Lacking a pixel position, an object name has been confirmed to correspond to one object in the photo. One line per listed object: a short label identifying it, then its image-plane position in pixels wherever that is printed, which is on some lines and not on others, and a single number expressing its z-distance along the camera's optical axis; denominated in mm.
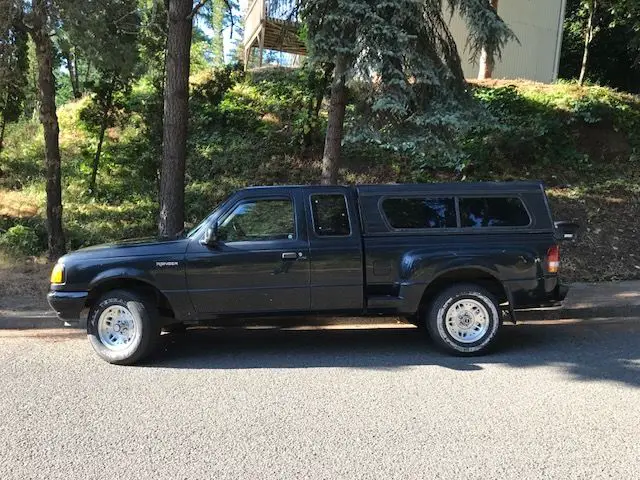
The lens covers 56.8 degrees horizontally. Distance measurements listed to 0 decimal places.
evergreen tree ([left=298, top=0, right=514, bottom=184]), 8234
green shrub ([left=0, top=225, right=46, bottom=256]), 11055
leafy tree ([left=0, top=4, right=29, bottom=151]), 9289
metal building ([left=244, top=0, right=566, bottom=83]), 18766
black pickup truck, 5984
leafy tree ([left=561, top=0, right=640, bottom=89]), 18438
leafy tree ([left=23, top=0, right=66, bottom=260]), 9336
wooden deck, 15839
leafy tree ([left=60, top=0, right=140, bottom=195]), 9273
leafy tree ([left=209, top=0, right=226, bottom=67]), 11172
